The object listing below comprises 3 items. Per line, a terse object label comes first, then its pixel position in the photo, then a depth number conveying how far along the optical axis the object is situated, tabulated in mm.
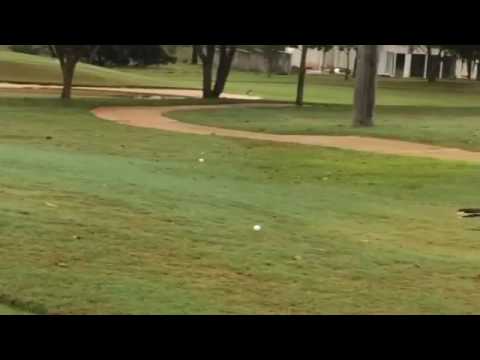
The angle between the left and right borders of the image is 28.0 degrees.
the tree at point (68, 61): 37469
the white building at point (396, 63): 93438
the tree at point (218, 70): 44312
